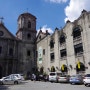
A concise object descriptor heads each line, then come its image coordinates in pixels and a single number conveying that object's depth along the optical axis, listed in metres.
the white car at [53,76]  15.17
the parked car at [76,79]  12.72
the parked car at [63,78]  14.40
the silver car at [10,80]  14.68
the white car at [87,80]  11.21
